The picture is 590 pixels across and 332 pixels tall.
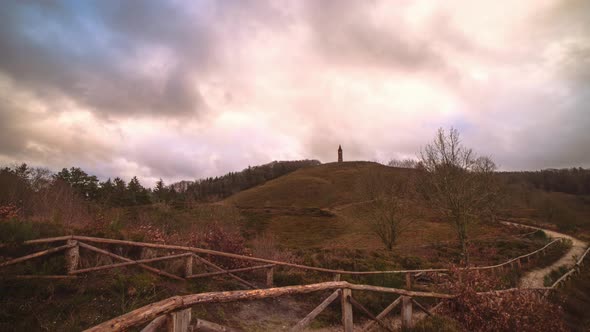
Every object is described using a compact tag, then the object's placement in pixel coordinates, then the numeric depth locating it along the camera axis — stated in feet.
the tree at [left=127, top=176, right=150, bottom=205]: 174.29
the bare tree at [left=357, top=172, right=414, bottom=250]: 85.10
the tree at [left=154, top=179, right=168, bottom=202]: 209.77
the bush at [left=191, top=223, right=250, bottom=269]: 36.93
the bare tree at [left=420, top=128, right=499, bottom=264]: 59.21
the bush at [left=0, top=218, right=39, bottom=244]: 21.91
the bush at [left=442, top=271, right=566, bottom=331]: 20.65
